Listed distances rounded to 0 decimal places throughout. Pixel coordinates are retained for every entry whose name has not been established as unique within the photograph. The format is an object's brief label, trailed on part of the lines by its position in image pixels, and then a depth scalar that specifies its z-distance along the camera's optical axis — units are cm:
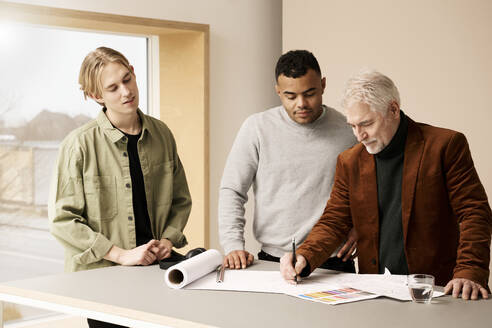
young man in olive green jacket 256
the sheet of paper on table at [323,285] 208
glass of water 197
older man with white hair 227
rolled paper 224
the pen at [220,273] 233
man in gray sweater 272
